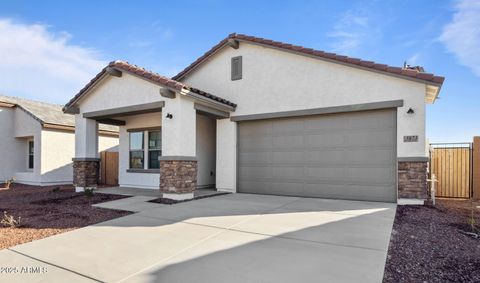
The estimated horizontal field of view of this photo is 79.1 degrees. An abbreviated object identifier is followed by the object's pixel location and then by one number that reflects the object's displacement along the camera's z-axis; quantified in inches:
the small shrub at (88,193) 408.8
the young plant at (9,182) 578.8
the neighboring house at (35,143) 625.3
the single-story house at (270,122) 349.1
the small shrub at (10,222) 246.1
